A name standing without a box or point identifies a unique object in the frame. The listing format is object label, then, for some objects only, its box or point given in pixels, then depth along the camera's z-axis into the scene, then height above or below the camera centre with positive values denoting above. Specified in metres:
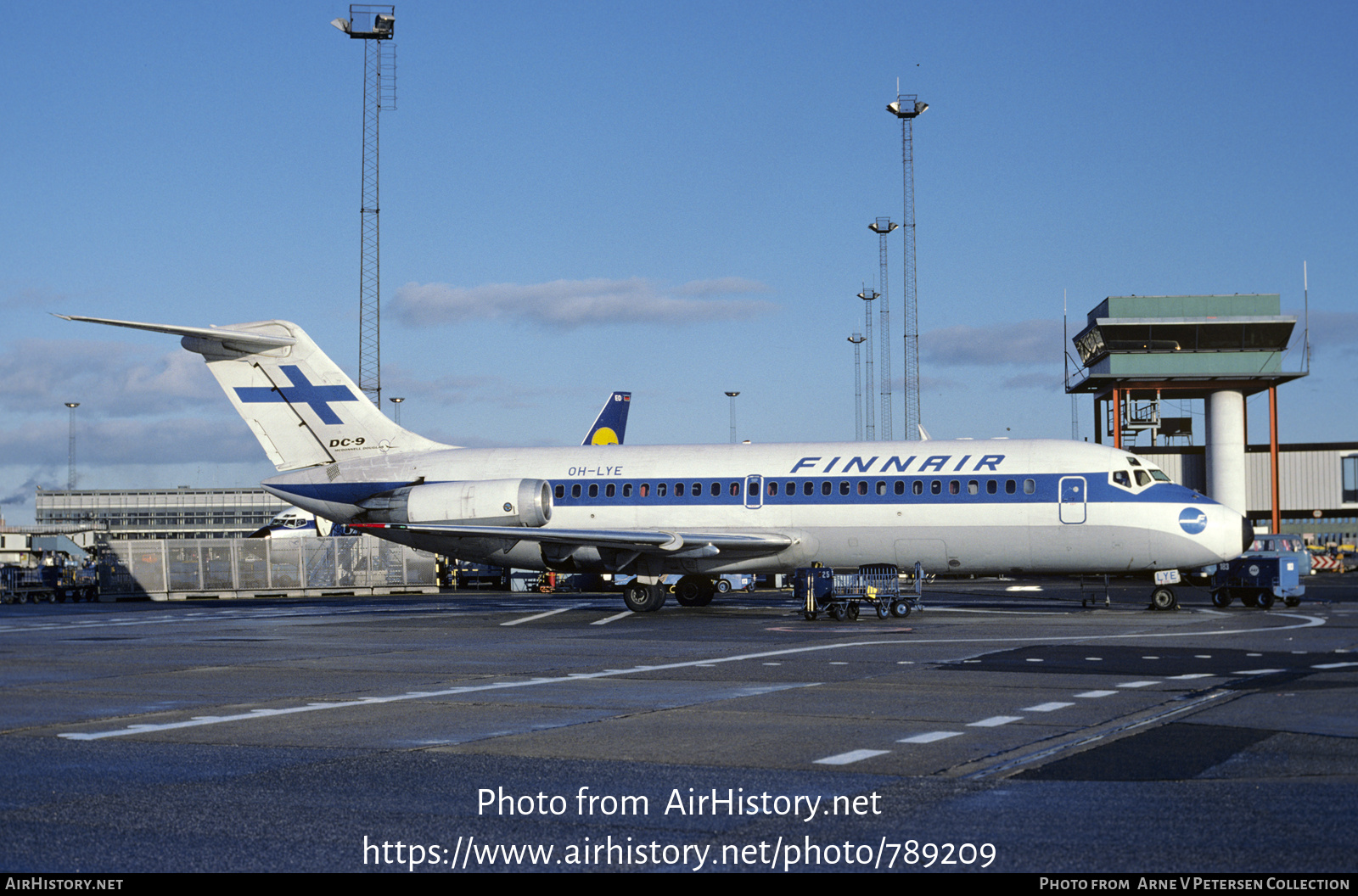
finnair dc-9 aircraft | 31.12 +0.51
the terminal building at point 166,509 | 155.38 +1.39
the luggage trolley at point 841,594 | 30.11 -1.79
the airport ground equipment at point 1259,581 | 33.84 -1.73
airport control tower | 66.31 +8.34
